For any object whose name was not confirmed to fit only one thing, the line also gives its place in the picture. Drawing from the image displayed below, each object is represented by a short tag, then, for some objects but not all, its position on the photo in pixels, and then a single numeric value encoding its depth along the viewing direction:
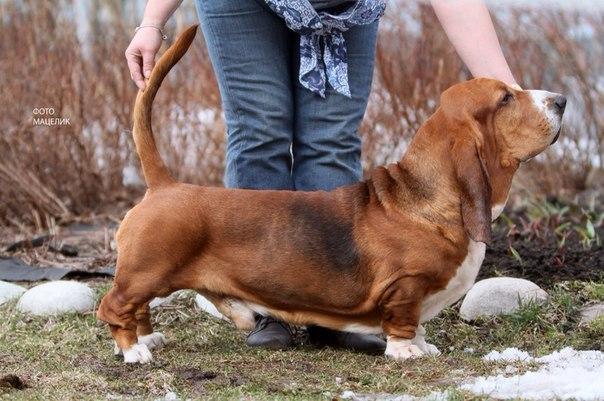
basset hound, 9.10
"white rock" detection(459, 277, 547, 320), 11.05
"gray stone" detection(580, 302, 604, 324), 10.64
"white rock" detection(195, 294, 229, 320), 11.56
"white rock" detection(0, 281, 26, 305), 12.29
